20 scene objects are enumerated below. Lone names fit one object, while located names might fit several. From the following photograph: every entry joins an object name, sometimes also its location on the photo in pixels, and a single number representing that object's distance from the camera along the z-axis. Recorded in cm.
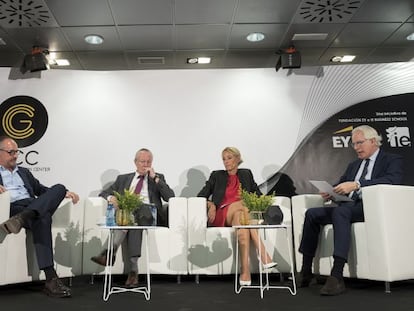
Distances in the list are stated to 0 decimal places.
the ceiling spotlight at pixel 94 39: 488
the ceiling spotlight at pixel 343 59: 564
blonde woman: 376
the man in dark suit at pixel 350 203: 298
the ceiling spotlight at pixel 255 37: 491
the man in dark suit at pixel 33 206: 279
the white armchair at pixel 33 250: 290
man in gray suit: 389
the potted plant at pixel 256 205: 293
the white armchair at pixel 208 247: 363
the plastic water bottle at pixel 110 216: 279
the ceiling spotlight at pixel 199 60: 551
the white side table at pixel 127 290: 267
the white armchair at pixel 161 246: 361
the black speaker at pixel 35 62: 496
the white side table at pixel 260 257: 278
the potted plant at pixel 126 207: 279
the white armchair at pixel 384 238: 287
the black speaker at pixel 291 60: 510
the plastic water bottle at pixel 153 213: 291
